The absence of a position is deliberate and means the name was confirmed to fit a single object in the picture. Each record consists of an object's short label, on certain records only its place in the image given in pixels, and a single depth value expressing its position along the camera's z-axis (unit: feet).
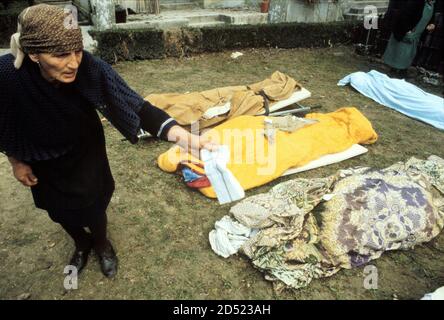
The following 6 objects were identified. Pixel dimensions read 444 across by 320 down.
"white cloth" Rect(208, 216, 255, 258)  10.21
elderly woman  5.81
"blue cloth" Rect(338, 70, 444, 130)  18.89
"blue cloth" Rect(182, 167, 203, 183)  12.85
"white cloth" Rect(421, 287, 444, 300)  8.24
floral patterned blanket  9.55
